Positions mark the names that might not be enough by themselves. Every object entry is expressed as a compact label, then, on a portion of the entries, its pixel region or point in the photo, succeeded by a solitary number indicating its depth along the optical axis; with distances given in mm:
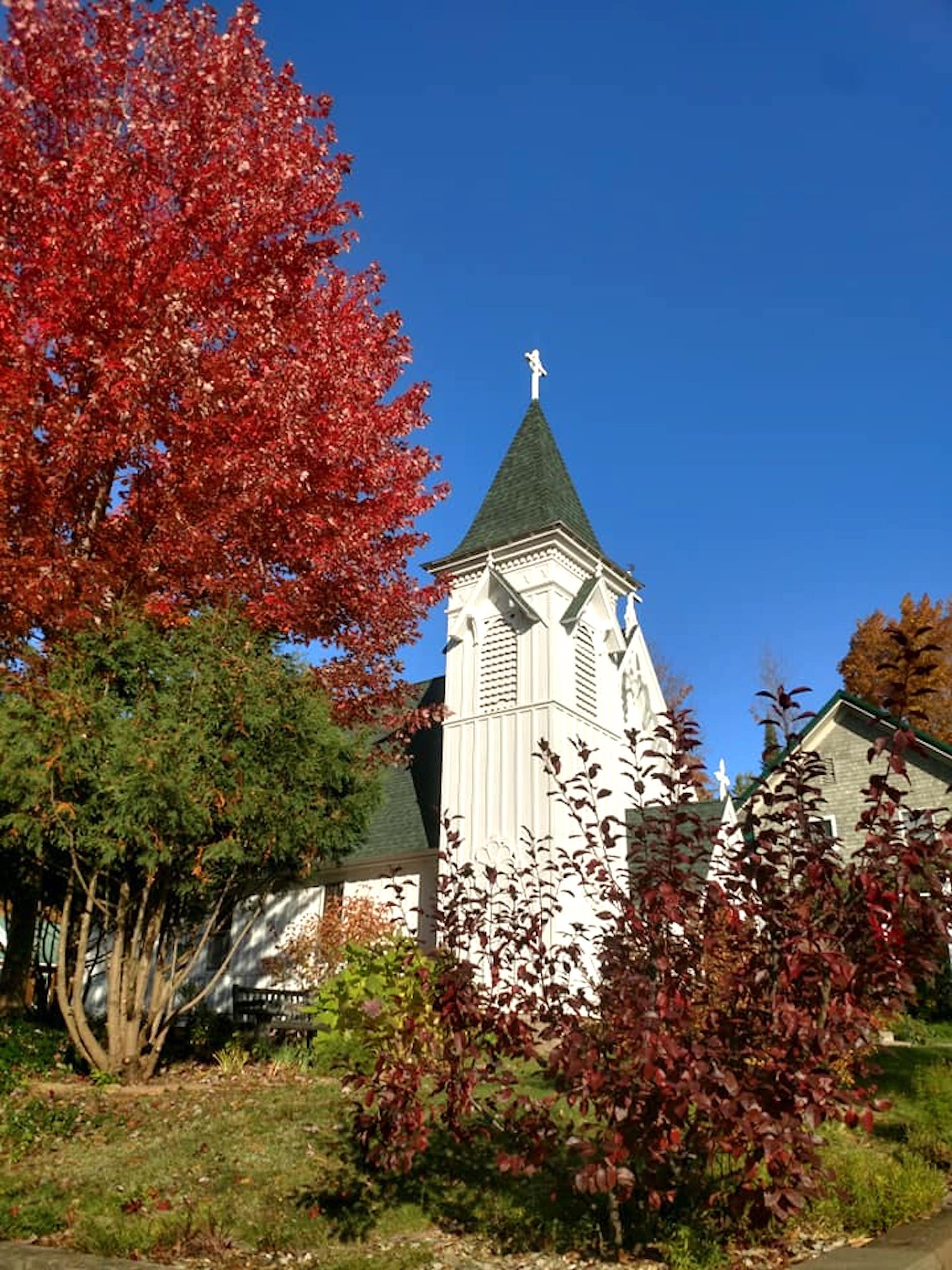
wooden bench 12789
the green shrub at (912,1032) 15789
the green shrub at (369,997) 9562
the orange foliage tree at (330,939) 16312
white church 19438
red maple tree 9969
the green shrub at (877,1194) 5184
